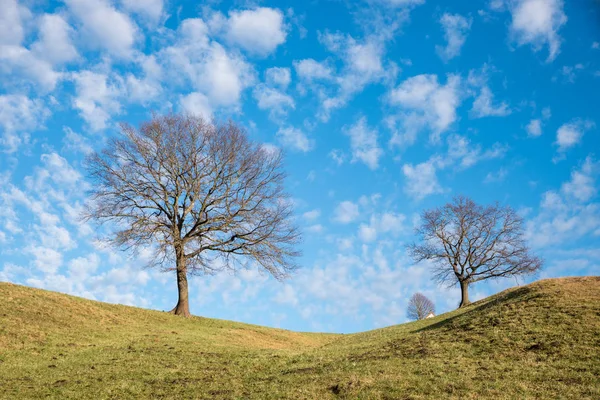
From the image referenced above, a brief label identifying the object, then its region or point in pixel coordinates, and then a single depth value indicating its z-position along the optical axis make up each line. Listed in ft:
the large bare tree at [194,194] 125.18
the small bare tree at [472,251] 178.29
